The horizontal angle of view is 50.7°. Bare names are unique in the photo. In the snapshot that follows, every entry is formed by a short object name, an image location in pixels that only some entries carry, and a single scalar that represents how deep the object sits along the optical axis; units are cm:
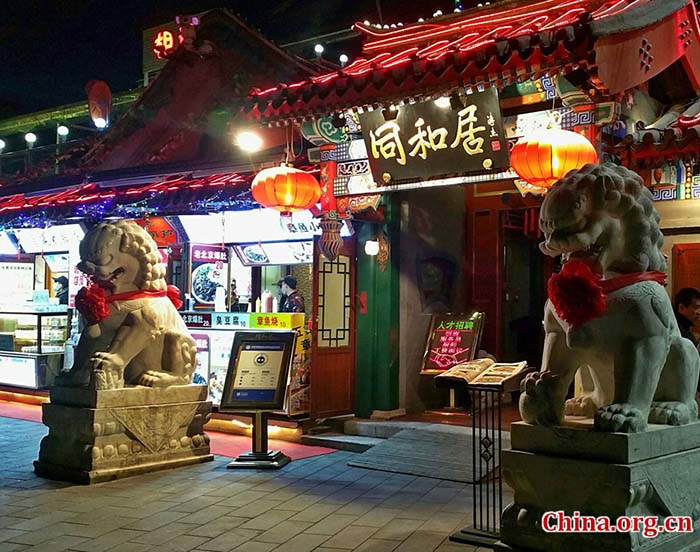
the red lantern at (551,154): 710
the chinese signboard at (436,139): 839
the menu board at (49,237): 1427
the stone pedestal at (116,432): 755
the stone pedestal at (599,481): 443
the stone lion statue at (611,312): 462
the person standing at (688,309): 753
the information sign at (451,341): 1055
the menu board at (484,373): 572
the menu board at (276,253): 1204
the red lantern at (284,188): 920
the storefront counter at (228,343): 1012
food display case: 1344
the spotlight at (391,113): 890
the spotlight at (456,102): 818
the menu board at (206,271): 1259
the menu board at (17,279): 1600
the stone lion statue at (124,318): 782
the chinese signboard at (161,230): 1265
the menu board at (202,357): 1114
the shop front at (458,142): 725
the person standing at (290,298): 1175
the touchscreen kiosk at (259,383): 841
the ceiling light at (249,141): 1157
